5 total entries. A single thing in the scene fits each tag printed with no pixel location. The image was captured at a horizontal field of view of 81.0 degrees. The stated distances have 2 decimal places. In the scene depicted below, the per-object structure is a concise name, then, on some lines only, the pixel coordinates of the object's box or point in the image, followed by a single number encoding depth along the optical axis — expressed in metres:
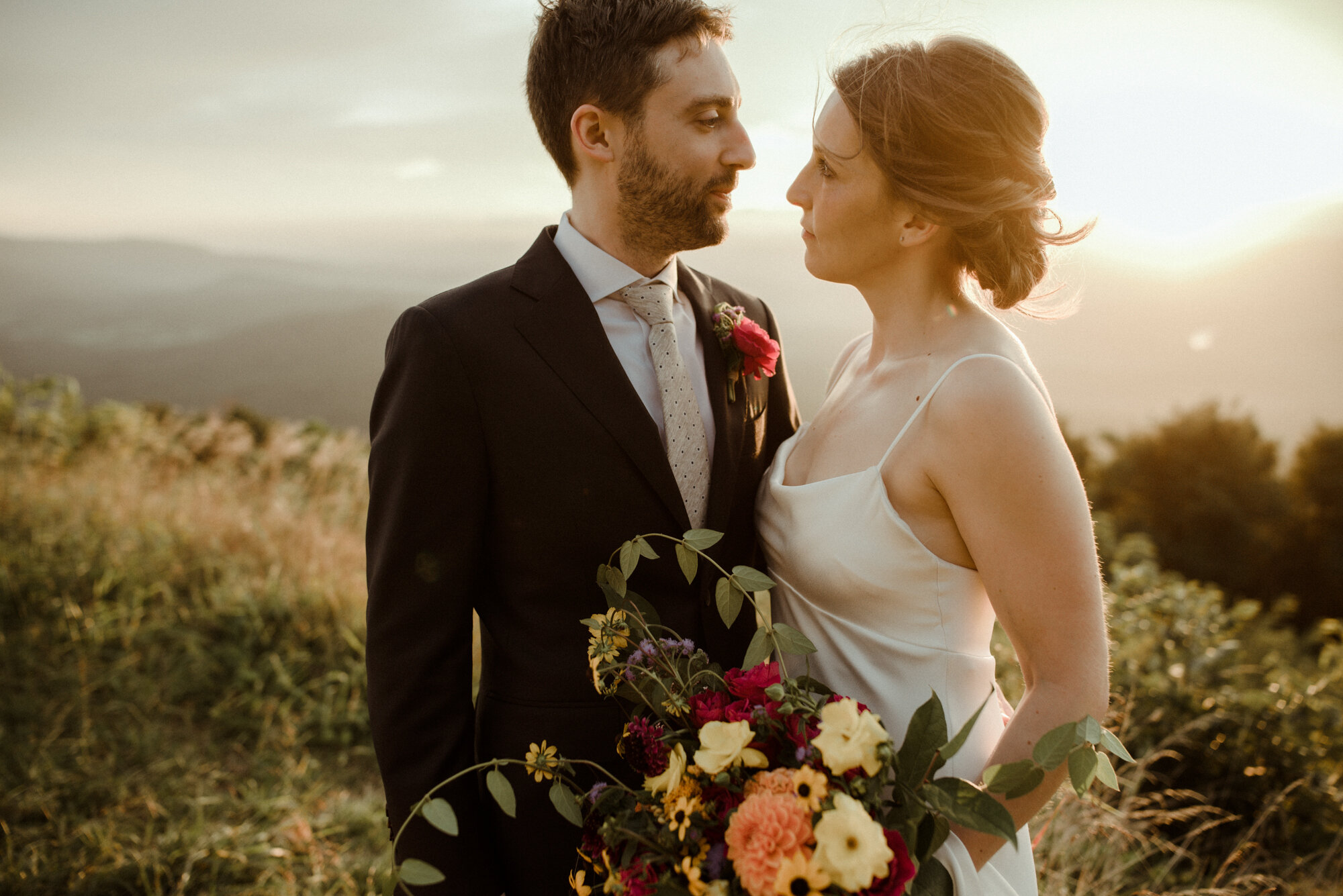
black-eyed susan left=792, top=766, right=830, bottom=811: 1.16
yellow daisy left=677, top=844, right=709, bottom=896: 1.19
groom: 2.02
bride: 1.75
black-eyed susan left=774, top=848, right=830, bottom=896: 1.11
